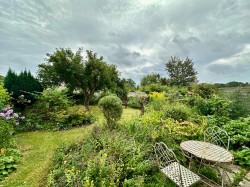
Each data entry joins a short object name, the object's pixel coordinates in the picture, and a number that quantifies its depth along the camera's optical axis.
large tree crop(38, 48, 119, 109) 7.70
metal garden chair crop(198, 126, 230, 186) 2.94
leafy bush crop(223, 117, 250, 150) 3.55
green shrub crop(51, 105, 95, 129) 5.76
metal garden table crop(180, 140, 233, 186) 2.09
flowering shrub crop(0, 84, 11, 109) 4.47
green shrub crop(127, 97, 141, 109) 10.64
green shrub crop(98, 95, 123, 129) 4.70
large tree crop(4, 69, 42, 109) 6.47
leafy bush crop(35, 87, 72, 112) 6.12
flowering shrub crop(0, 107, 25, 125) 3.99
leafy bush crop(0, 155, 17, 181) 2.79
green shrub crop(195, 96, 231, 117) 5.01
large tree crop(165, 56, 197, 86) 22.53
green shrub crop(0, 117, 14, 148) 3.56
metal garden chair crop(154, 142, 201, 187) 1.90
